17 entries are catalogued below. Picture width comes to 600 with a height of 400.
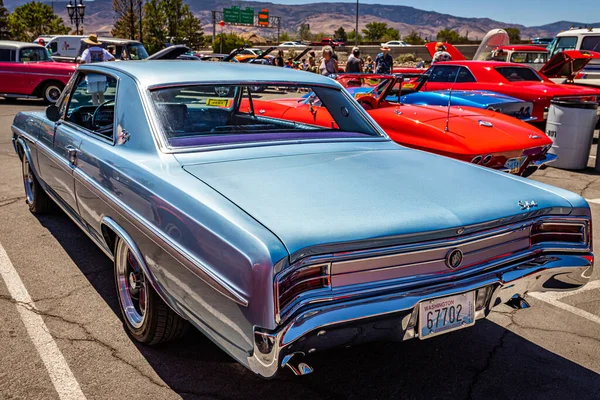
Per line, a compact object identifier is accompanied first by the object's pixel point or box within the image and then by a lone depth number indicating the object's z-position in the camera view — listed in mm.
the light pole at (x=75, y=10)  27253
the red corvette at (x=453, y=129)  5641
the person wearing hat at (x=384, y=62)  13672
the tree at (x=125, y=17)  44509
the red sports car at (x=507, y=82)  9508
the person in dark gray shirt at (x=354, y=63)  12953
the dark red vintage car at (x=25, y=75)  14633
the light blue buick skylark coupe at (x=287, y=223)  2188
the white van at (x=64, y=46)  21688
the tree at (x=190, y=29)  53062
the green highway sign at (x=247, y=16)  82212
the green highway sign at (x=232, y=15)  80625
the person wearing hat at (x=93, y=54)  12266
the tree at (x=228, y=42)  53391
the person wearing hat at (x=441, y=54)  13805
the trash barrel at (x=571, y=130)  8289
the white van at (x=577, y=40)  17047
